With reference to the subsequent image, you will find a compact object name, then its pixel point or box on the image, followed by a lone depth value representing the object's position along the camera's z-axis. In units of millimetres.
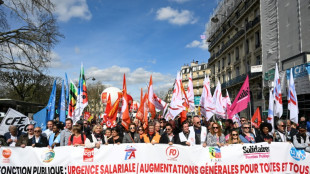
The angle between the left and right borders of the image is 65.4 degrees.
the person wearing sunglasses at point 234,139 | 5543
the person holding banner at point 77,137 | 5441
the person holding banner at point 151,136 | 6126
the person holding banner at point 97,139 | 5285
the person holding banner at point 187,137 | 5566
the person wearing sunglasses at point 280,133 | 6150
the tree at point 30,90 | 32584
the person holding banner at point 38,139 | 5586
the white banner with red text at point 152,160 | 5195
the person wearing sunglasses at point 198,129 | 5691
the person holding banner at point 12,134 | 6133
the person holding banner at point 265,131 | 6133
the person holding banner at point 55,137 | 6066
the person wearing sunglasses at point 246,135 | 5828
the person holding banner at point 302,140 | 5398
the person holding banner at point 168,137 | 5660
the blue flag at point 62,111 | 8068
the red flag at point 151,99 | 9242
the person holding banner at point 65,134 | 5996
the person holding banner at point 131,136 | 5969
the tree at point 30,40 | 10609
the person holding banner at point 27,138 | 5531
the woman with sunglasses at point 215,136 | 5435
